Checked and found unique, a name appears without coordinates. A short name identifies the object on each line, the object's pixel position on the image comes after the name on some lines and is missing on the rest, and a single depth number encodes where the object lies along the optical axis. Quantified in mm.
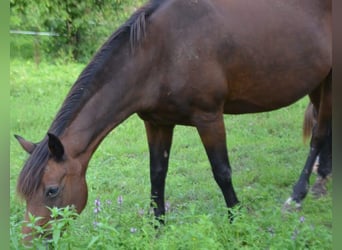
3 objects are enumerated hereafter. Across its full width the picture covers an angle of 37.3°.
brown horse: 2805
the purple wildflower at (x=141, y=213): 2894
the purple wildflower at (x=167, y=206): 3594
